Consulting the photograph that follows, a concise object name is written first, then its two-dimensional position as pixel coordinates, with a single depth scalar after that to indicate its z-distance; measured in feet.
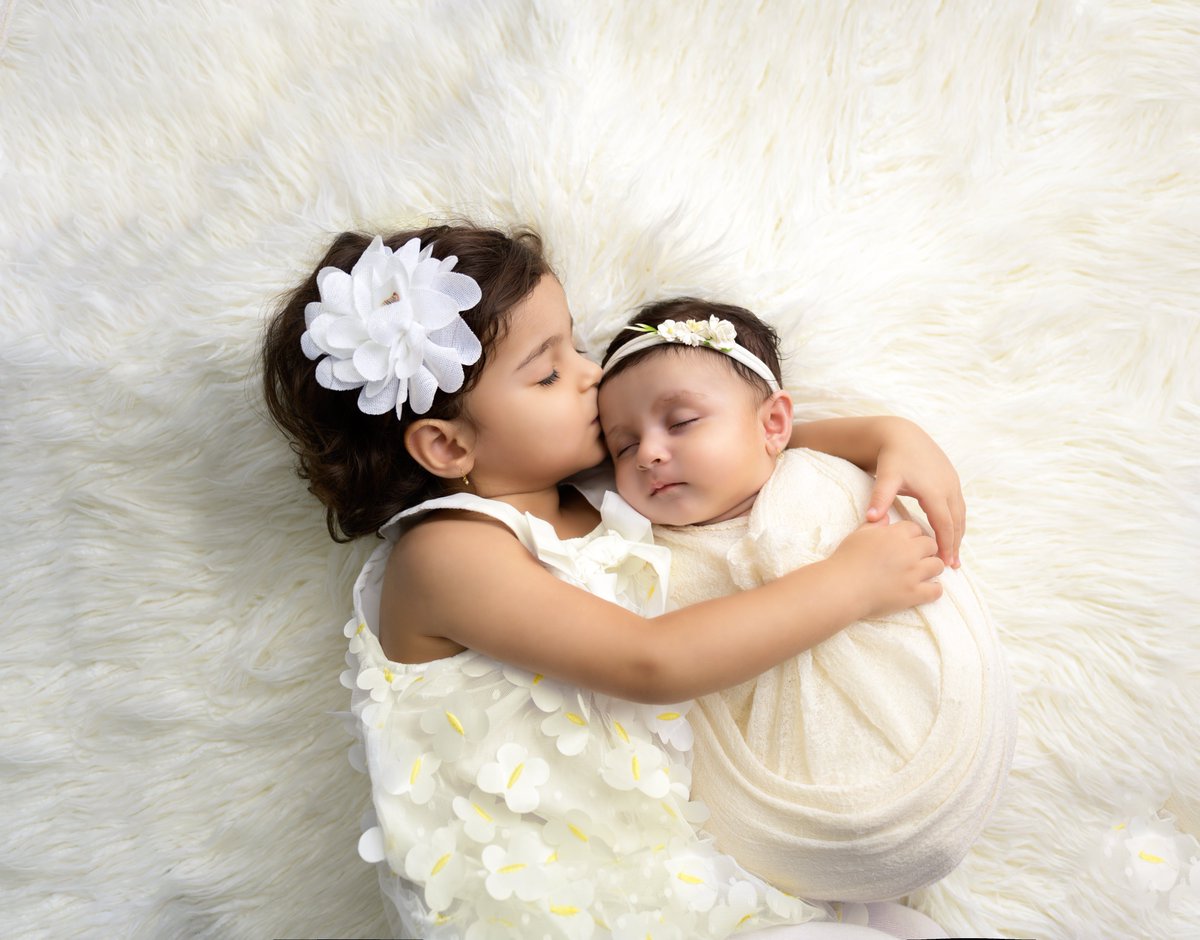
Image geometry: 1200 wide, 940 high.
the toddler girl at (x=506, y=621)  4.14
